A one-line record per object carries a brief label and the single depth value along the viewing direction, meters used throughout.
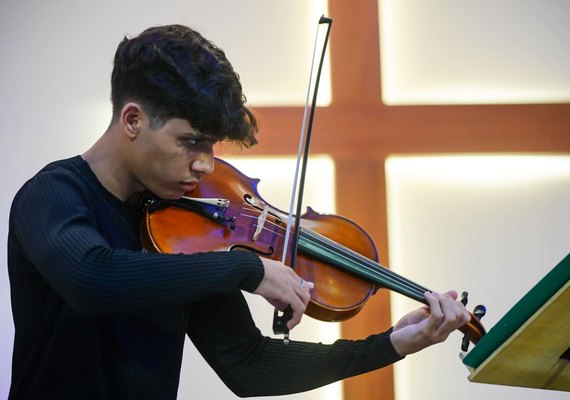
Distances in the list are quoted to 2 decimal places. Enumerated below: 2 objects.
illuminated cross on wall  6.14
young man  5.19
